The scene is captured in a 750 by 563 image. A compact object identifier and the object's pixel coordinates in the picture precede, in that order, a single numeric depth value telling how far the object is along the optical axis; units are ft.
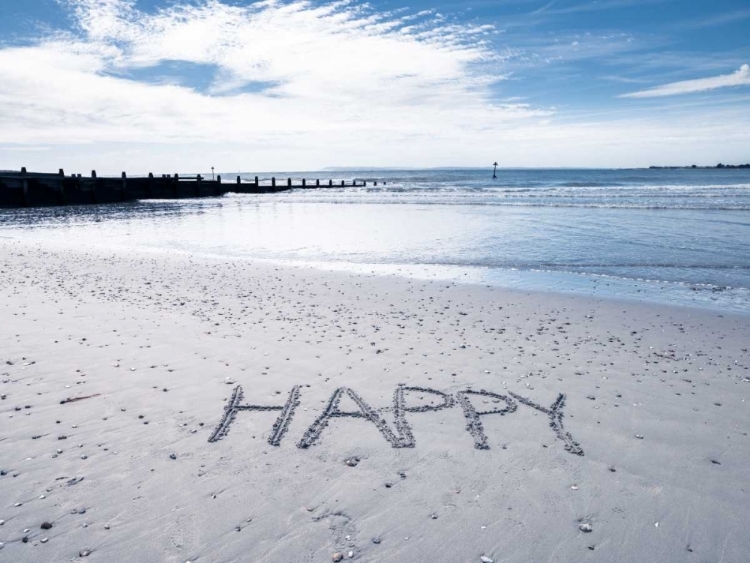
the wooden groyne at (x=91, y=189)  101.50
